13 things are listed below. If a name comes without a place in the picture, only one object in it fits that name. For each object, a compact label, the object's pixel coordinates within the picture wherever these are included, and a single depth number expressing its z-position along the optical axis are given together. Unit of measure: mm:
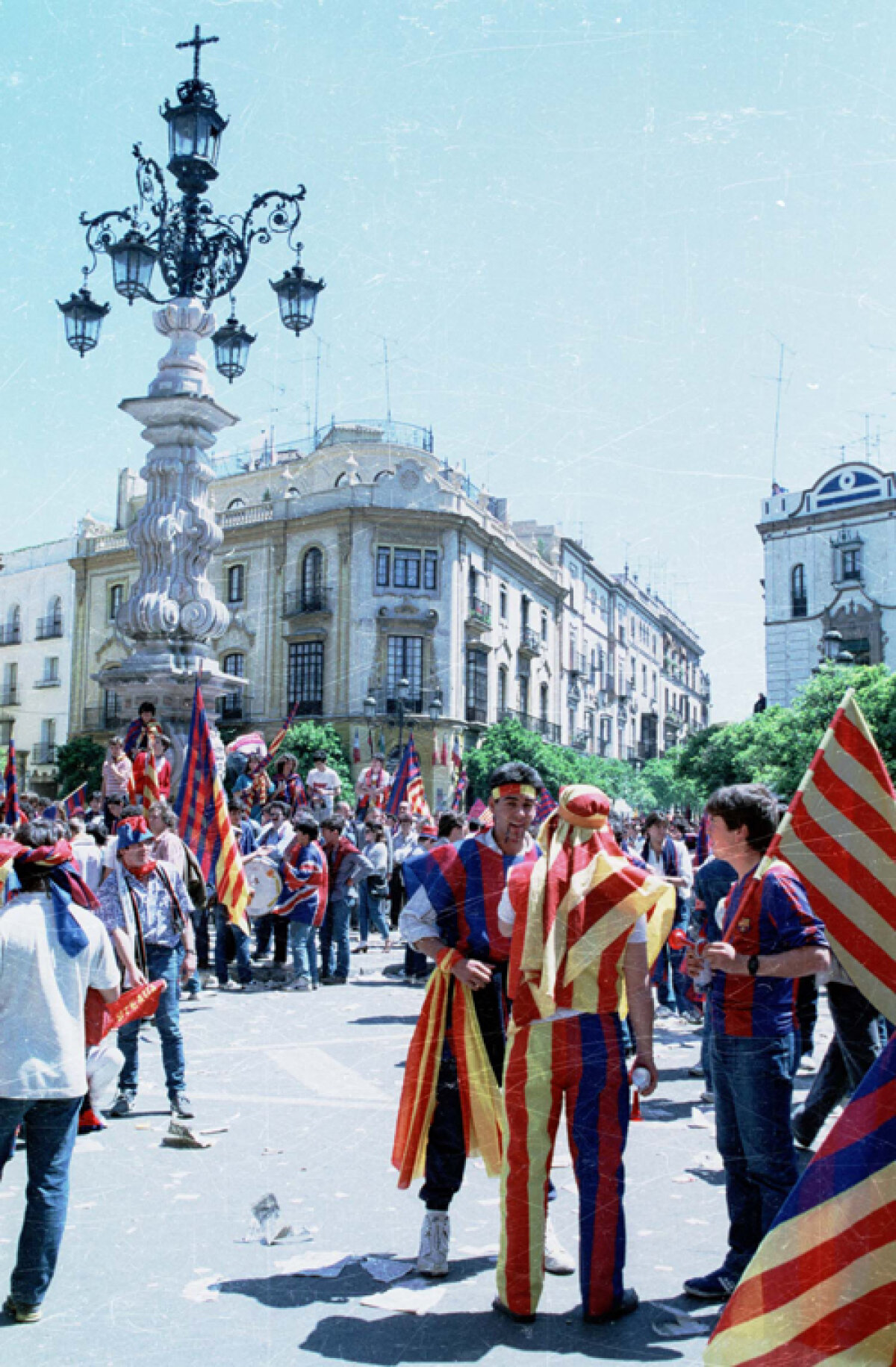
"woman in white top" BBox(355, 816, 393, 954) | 14094
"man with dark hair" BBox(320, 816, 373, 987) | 11727
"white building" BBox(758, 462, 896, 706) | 33469
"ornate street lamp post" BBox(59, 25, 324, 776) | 12125
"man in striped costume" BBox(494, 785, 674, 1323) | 3574
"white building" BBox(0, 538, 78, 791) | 46156
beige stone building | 40750
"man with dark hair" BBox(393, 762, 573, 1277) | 4086
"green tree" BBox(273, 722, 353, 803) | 36781
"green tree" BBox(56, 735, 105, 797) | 40406
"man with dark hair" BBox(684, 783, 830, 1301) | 3689
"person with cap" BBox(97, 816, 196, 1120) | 6305
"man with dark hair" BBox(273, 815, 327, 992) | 10695
